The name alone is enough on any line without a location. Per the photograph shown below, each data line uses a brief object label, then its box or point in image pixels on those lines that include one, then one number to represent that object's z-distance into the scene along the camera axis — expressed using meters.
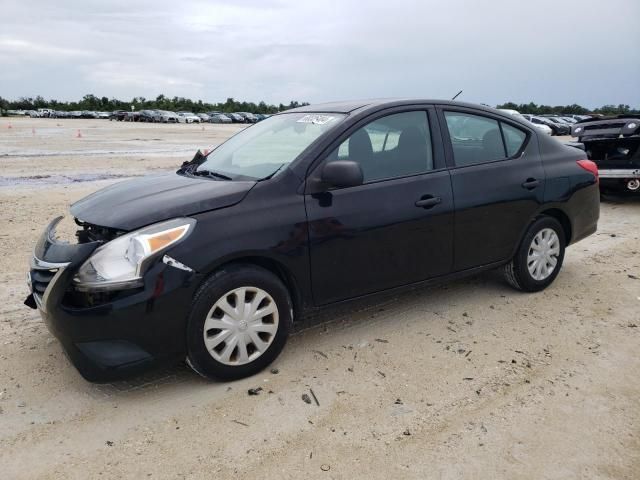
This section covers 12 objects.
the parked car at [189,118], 65.72
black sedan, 3.06
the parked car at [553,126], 38.62
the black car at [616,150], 8.94
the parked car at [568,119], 44.38
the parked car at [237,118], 72.31
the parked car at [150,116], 64.42
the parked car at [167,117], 63.59
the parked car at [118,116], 70.78
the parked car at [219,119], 70.69
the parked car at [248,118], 73.74
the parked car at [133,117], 68.25
